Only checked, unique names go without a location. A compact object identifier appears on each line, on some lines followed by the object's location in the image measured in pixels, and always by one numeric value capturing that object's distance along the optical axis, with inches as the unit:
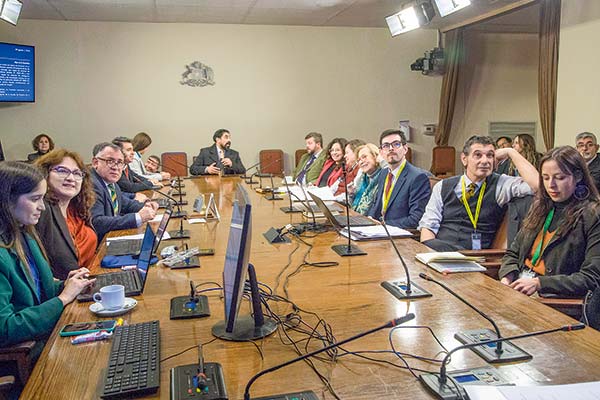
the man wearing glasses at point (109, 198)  121.6
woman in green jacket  64.6
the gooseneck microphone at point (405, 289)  69.4
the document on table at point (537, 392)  42.6
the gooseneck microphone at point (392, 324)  40.9
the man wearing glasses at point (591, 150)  199.5
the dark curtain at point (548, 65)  256.4
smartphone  58.6
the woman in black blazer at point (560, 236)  83.4
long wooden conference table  47.1
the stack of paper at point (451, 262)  81.9
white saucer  64.7
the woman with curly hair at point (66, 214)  92.2
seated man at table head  273.9
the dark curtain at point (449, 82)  330.6
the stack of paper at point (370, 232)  105.0
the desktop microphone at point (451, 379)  44.3
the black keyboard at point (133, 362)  45.4
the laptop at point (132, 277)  72.5
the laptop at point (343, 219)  106.6
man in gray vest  120.0
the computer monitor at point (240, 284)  47.9
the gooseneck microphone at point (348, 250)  92.1
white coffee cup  65.2
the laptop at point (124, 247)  96.0
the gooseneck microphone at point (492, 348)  50.7
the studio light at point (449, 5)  205.3
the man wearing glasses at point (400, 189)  137.9
